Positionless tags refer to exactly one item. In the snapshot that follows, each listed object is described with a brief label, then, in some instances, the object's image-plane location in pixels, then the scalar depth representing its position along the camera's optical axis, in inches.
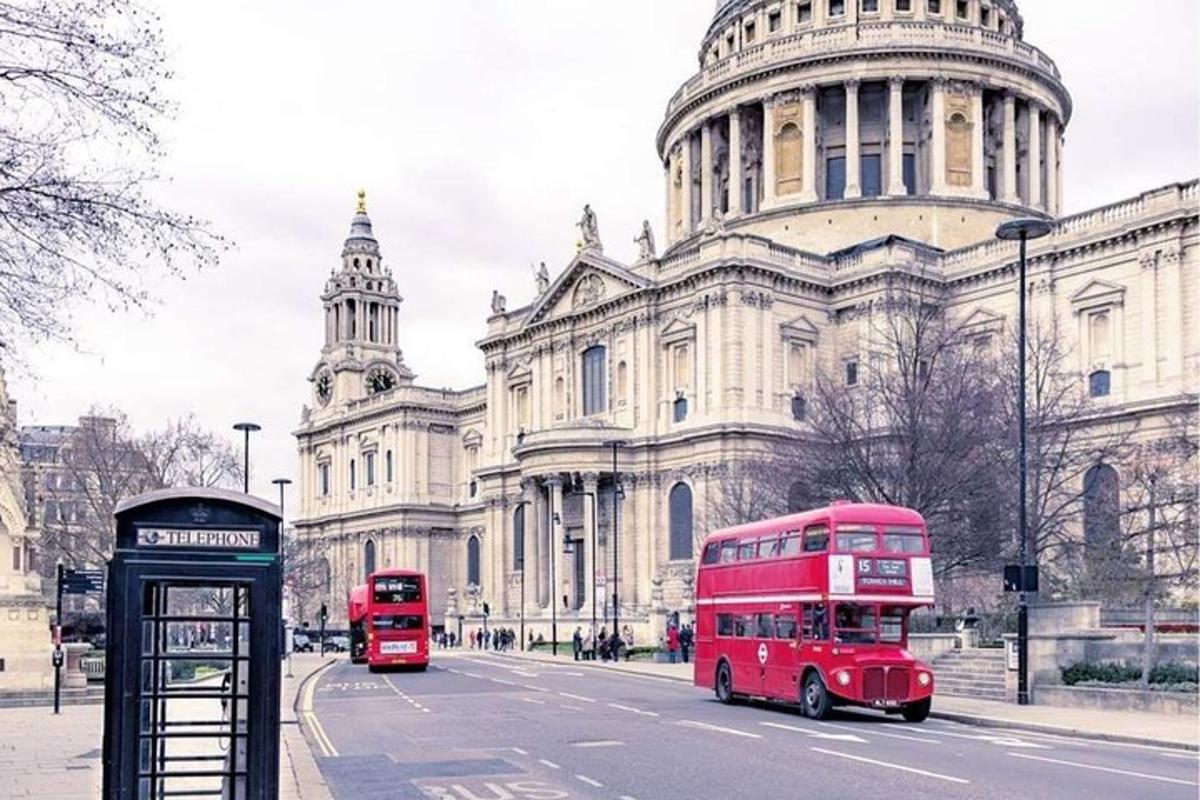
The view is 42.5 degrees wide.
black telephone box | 422.6
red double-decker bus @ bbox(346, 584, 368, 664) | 2513.5
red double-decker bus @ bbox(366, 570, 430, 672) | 2100.1
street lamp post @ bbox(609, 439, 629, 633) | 3024.1
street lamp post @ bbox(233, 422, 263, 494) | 2224.3
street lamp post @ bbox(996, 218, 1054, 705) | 1228.5
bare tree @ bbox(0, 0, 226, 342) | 579.2
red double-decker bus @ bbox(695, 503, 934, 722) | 1124.5
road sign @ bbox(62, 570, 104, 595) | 1254.9
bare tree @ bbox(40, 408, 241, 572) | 2849.4
